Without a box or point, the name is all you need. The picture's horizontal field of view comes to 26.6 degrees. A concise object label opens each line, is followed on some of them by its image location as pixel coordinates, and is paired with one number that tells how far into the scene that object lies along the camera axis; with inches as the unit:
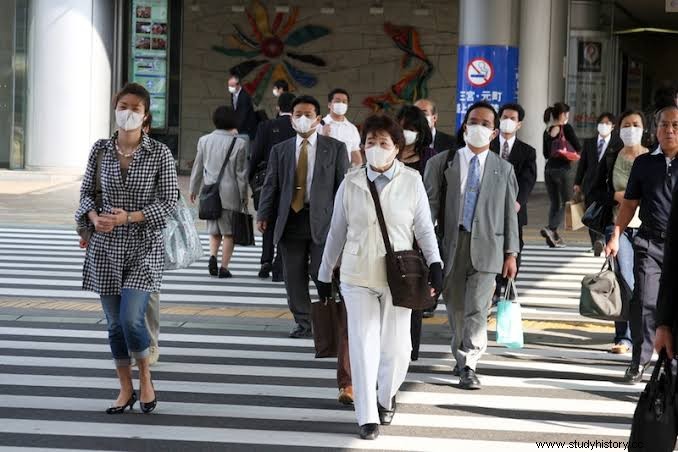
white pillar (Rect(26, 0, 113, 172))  1114.7
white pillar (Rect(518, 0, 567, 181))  1135.6
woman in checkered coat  304.8
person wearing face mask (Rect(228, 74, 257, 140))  848.3
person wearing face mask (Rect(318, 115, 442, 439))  292.5
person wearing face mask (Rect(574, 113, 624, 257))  563.5
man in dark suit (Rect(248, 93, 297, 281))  550.6
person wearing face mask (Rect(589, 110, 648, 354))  407.8
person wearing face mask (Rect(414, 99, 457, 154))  494.3
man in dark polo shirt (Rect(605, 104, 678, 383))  350.0
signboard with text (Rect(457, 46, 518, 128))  1032.2
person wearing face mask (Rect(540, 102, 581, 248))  743.1
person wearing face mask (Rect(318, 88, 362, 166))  588.4
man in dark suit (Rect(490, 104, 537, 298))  495.5
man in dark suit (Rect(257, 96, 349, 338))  424.5
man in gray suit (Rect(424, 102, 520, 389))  357.1
